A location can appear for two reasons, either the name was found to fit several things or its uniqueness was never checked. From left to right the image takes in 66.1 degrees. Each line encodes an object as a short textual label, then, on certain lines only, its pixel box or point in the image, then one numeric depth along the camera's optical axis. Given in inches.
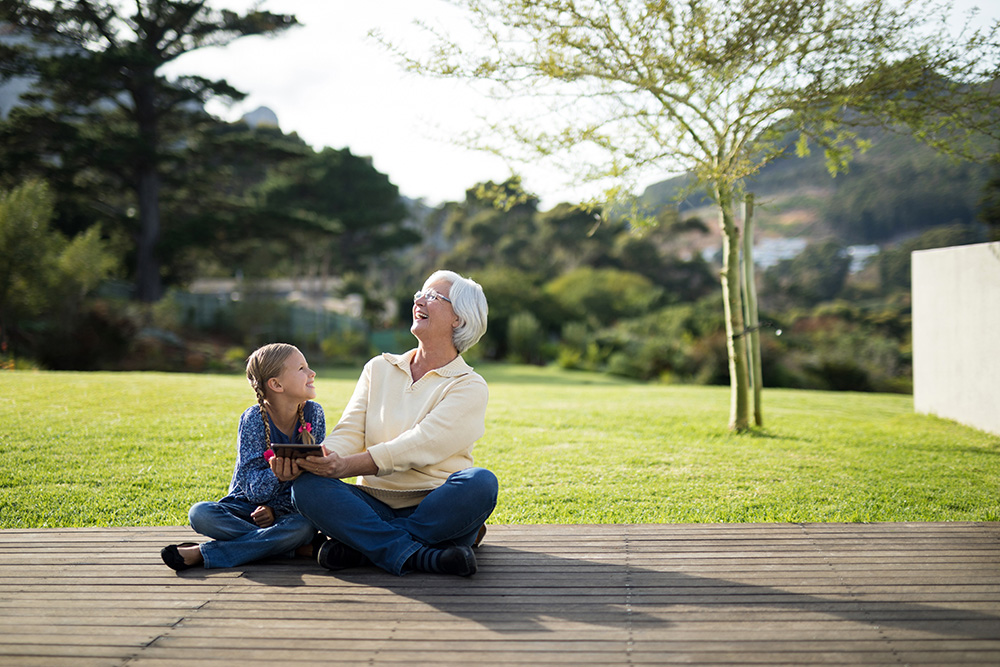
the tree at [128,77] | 722.2
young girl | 121.9
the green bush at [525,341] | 912.3
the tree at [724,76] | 260.1
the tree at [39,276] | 505.4
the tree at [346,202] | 1339.8
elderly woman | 115.7
